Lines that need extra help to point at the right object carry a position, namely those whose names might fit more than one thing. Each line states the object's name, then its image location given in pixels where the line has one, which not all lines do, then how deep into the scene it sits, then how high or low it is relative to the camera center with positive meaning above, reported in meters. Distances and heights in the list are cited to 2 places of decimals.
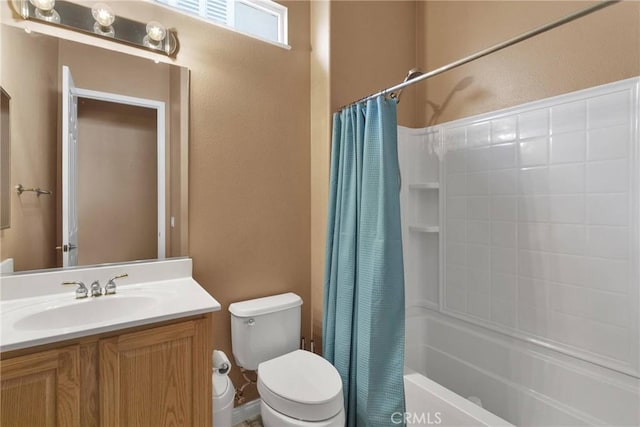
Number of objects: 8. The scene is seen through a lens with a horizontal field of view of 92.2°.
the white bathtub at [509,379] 1.42 -0.89
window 1.75 +1.21
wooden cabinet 0.94 -0.57
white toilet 1.31 -0.78
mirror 1.31 +0.27
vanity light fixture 1.33 +0.89
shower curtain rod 0.90 +0.60
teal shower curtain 1.53 -0.31
